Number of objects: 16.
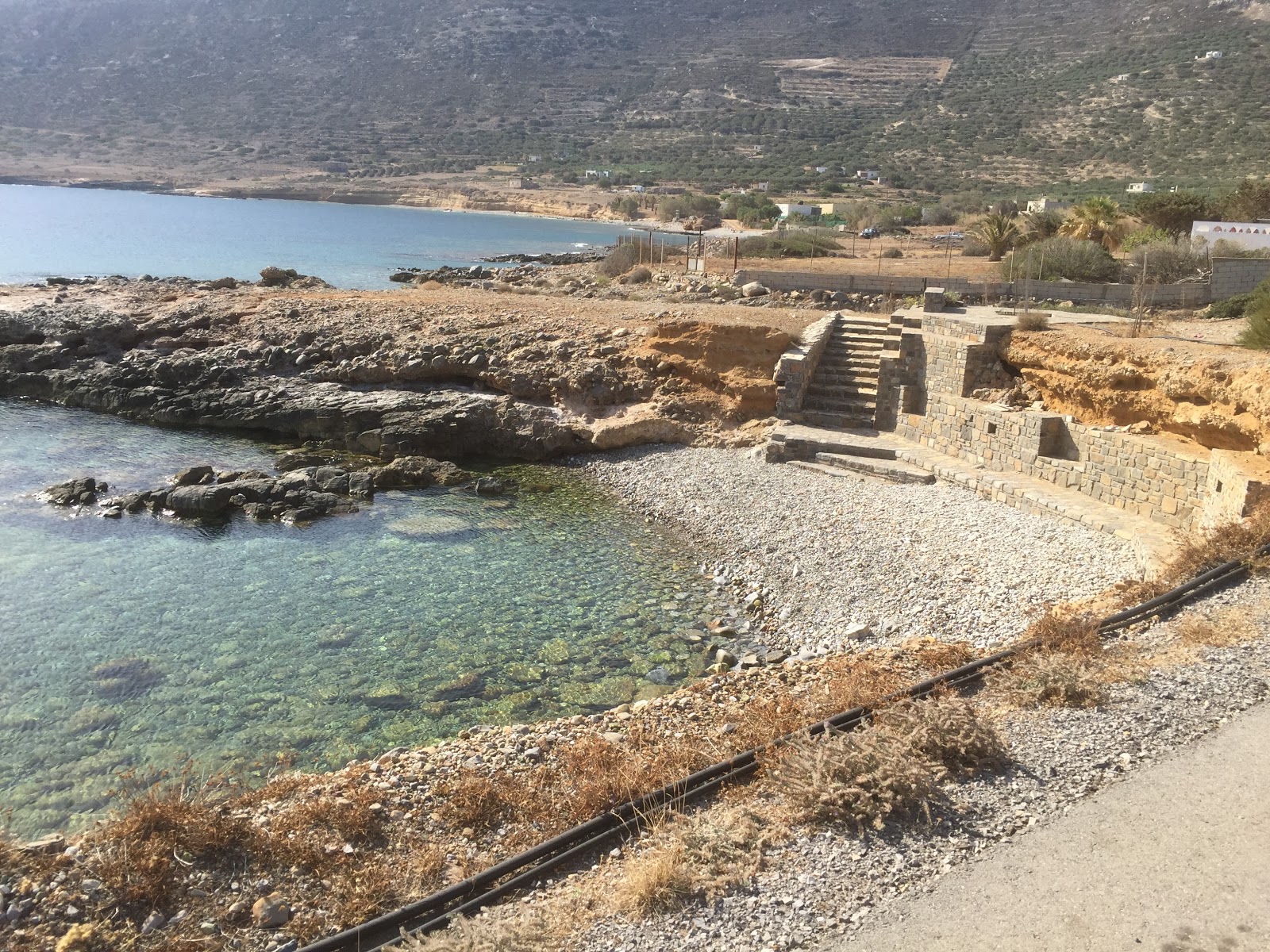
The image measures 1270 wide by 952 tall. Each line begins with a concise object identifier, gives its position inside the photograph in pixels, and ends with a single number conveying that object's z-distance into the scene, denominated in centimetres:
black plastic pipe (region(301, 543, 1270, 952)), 547
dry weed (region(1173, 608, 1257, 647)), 845
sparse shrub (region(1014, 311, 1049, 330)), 1716
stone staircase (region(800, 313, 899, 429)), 1866
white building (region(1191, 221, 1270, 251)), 2930
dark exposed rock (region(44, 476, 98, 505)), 1636
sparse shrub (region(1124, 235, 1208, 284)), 2644
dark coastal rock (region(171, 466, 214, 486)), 1728
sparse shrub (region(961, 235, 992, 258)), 3612
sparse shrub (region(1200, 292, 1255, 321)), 2214
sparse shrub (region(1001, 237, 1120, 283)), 2702
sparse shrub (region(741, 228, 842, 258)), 3774
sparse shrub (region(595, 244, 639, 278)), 3531
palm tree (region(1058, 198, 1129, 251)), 3209
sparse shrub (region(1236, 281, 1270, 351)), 1528
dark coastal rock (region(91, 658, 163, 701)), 1027
